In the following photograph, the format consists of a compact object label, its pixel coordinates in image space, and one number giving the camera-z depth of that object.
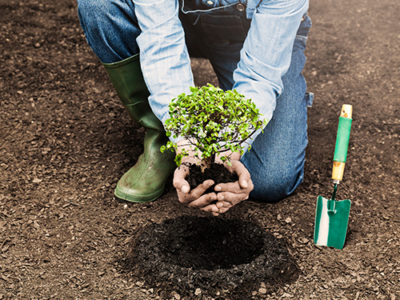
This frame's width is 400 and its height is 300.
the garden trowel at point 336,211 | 1.93
